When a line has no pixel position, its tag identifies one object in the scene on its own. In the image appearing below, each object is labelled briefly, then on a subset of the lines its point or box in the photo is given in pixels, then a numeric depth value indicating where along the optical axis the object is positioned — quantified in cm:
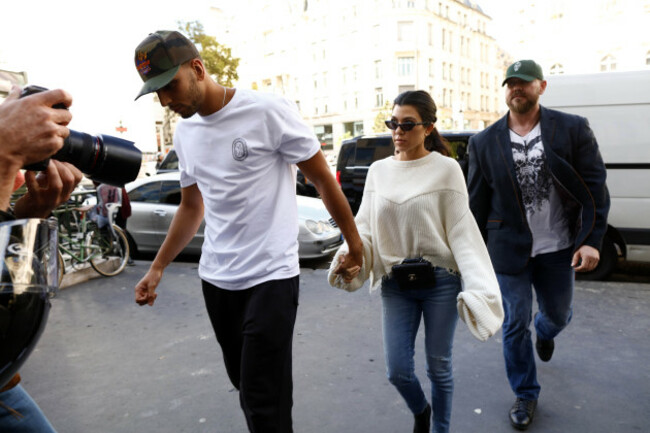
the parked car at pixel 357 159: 939
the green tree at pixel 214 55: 2838
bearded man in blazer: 277
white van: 556
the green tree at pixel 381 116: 4522
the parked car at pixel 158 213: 763
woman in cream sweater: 243
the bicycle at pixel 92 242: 674
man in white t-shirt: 203
